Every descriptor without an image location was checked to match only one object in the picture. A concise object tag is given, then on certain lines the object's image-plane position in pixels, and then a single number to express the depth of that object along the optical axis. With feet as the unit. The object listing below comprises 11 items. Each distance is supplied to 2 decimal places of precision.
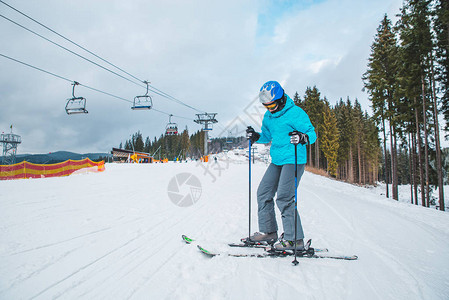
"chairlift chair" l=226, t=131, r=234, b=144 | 119.39
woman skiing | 8.15
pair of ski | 7.66
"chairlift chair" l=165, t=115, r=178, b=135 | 106.63
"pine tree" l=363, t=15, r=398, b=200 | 52.85
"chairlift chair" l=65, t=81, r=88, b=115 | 53.60
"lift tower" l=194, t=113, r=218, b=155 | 114.01
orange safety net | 39.06
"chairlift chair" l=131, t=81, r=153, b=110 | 60.85
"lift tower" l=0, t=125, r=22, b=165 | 127.34
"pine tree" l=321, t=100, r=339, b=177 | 108.68
